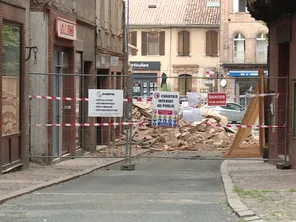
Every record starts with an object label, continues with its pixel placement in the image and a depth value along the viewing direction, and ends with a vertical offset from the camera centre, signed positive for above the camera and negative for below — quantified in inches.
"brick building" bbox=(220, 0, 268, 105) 2112.5 +200.7
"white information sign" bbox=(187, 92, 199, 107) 671.1 -1.9
